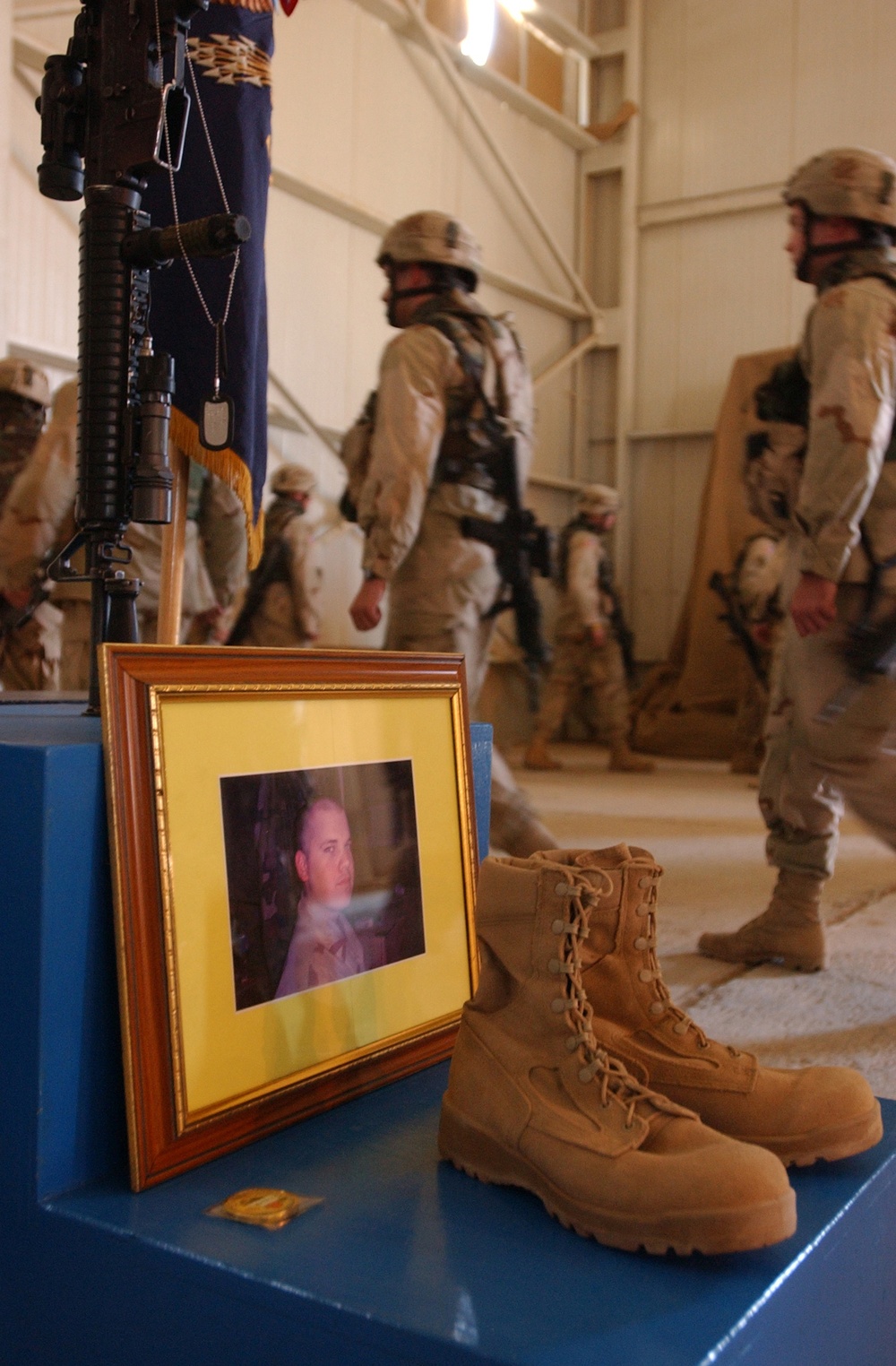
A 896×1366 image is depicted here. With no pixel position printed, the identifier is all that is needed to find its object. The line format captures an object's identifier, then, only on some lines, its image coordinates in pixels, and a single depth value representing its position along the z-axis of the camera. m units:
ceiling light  8.95
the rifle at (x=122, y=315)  1.09
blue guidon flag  1.47
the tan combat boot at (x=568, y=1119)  0.76
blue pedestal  0.71
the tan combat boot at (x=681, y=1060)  0.93
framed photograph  0.88
